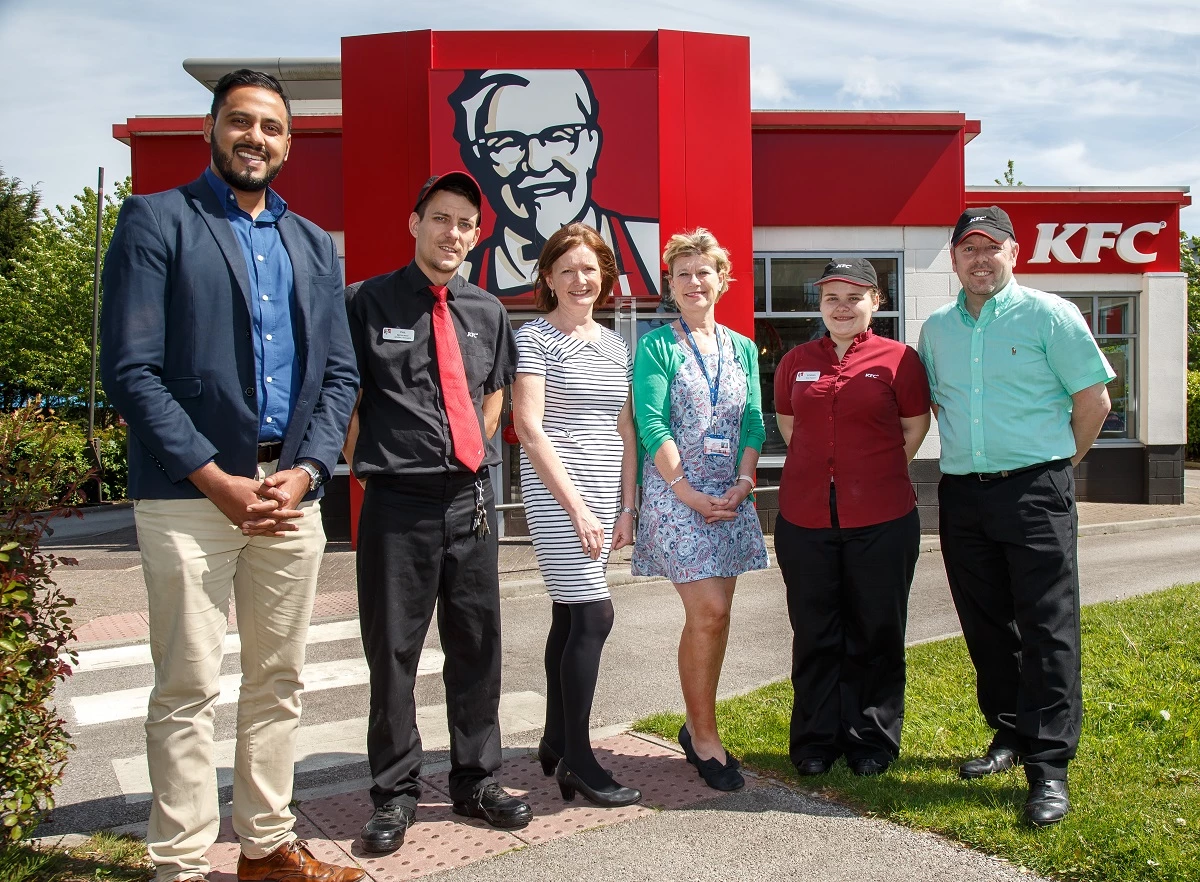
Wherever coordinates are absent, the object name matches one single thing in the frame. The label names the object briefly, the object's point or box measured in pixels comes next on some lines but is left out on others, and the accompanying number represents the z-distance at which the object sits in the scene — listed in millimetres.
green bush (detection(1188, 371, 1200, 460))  28734
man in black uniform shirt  3543
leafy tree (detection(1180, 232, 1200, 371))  37344
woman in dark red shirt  4070
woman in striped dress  3840
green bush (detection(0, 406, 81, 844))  2947
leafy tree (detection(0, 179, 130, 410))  32219
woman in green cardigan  4098
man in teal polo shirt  3738
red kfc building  11992
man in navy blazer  2920
